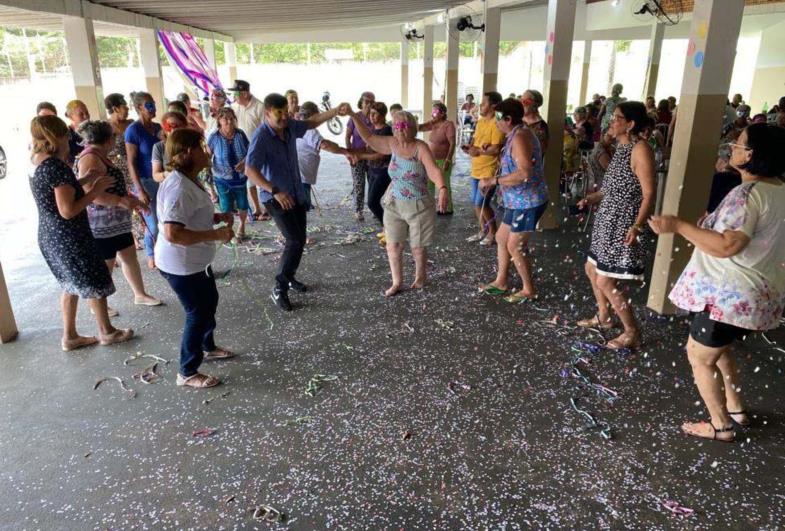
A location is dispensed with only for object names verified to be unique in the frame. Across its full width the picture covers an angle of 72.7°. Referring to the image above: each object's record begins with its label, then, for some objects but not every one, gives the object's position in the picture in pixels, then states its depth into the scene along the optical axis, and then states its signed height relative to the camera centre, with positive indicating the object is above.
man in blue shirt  4.37 -0.62
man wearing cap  6.85 -0.17
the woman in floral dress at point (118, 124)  5.42 -0.26
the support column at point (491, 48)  9.58 +0.88
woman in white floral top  2.41 -0.75
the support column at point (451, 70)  12.16 +0.63
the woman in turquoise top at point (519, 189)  4.32 -0.74
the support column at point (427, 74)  15.23 +0.65
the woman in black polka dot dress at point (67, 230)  3.45 -0.88
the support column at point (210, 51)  16.47 +1.38
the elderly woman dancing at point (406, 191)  4.61 -0.79
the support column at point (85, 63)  7.44 +0.47
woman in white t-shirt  3.04 -0.79
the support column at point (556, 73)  6.60 +0.31
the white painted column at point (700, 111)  3.93 -0.09
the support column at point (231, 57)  20.48 +1.49
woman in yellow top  5.92 -0.64
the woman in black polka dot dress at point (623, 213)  3.49 -0.75
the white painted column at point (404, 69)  19.78 +1.03
